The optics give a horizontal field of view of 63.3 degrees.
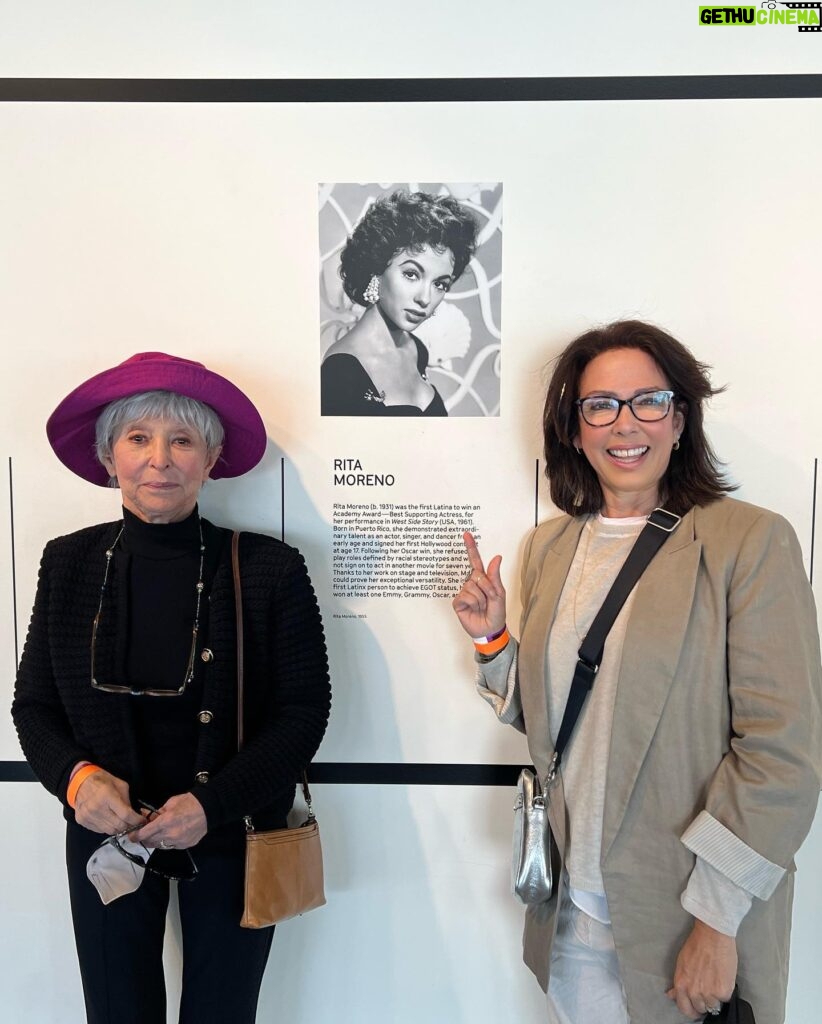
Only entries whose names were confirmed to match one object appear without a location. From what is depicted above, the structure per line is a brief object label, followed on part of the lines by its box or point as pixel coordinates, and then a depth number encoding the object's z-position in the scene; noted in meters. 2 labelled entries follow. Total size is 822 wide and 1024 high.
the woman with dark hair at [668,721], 1.06
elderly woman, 1.27
